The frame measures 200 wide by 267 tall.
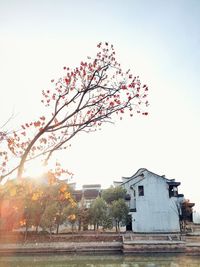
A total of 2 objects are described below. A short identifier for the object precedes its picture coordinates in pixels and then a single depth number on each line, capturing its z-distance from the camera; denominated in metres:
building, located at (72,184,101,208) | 31.91
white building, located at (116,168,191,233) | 26.64
